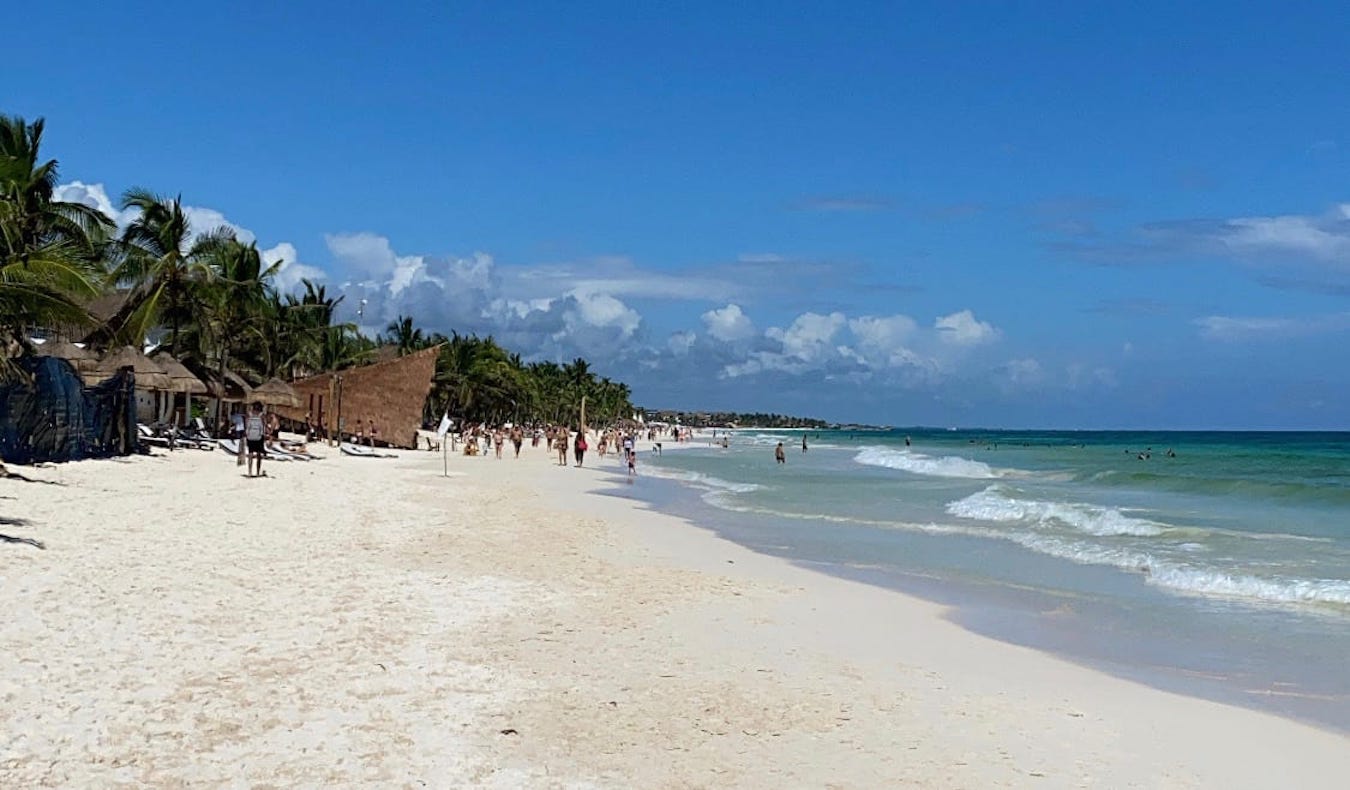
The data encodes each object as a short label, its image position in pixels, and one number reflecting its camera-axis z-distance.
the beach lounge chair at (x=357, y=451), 35.25
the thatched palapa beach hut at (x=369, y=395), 39.00
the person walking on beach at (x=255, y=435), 21.30
